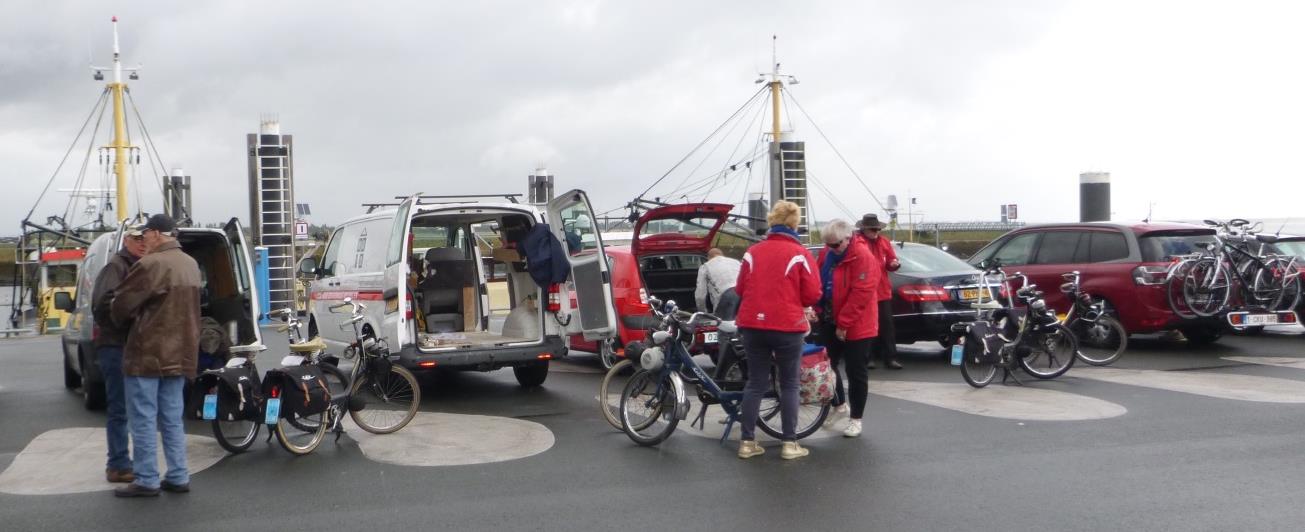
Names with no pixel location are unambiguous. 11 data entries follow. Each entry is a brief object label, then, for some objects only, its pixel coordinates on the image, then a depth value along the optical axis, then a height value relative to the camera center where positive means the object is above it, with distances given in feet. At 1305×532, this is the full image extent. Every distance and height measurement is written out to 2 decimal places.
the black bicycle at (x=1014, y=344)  34.76 -2.96
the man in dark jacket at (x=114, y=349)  22.08 -1.74
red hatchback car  39.58 -0.47
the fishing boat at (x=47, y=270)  76.64 -0.75
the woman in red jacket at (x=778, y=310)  23.90 -1.22
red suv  42.68 -0.62
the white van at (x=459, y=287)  33.35 -1.02
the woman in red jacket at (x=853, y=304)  26.91 -1.29
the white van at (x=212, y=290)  32.89 -0.93
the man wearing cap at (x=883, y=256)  37.99 -0.20
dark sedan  41.70 -1.88
